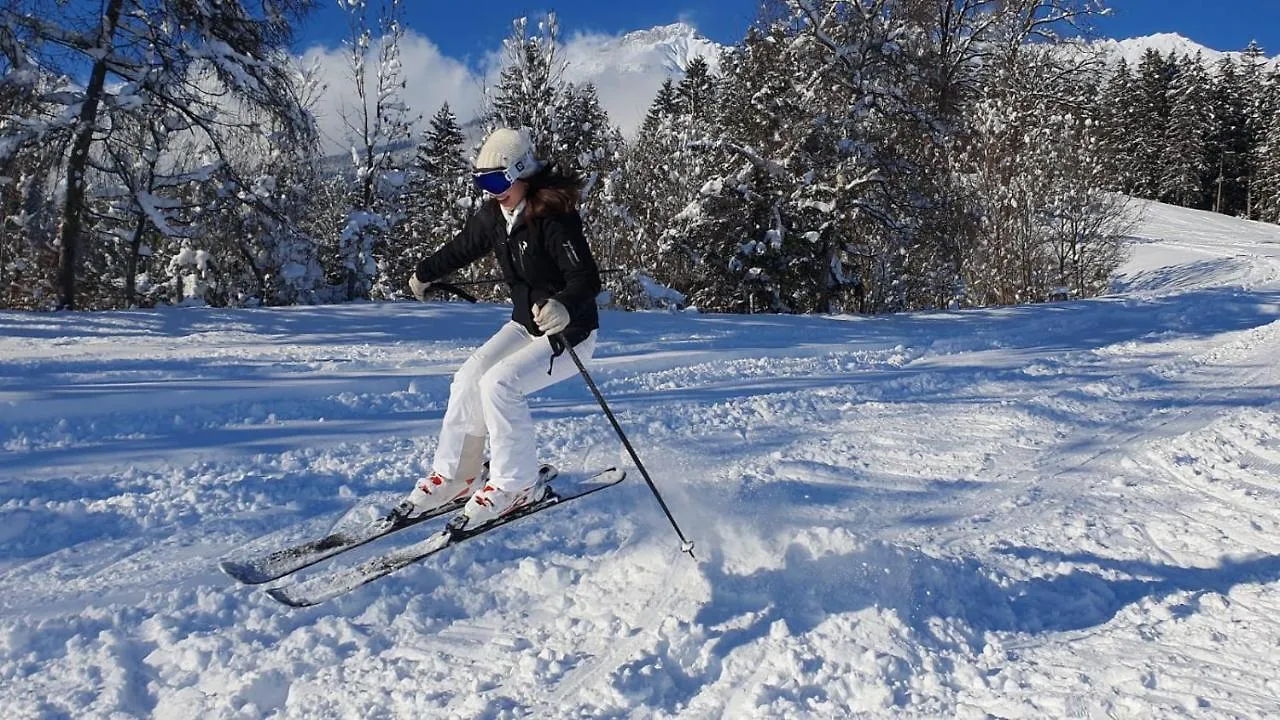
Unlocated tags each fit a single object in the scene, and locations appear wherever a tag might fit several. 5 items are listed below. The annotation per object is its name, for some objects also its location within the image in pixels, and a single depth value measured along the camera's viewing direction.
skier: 4.00
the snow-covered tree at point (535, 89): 23.14
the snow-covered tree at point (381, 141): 22.14
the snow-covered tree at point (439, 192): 26.12
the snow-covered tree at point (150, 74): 11.58
